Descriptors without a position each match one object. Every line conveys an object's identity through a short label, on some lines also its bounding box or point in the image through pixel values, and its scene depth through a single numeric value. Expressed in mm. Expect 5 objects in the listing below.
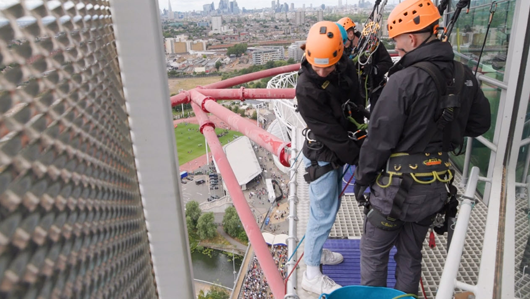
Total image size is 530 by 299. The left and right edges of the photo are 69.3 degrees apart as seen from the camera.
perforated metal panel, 415
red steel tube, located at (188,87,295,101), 5566
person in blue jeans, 2504
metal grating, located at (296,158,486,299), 3076
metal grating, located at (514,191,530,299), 1771
